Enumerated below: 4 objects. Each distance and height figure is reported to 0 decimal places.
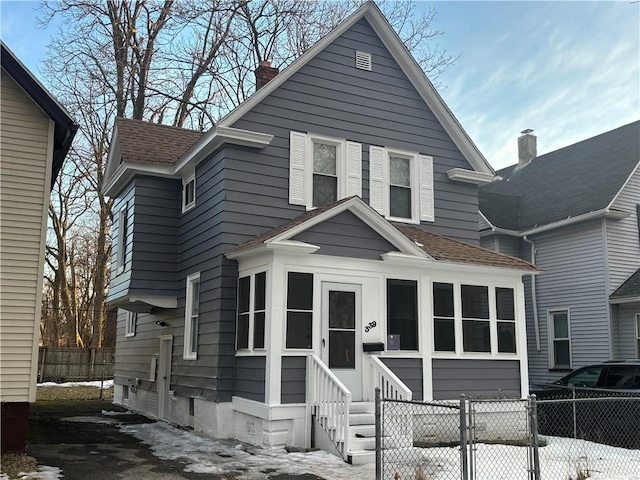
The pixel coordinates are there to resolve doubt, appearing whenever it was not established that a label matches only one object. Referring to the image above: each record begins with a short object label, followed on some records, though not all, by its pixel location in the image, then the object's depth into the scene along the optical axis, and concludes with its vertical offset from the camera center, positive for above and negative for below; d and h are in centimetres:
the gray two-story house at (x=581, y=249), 1725 +296
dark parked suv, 1138 -103
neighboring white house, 911 +187
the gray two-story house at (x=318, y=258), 1061 +168
